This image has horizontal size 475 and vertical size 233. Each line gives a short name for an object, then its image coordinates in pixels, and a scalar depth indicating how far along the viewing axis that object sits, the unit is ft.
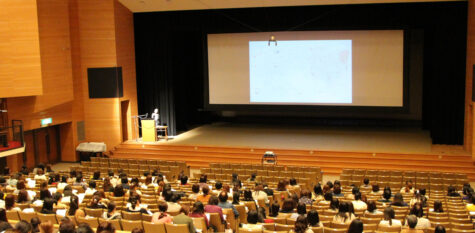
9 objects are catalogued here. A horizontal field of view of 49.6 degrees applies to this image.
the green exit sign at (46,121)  58.01
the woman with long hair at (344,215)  24.73
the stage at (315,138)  57.71
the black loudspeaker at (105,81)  62.85
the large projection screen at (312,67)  60.44
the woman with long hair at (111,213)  25.38
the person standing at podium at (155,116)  64.44
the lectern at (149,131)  63.87
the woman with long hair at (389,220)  24.62
